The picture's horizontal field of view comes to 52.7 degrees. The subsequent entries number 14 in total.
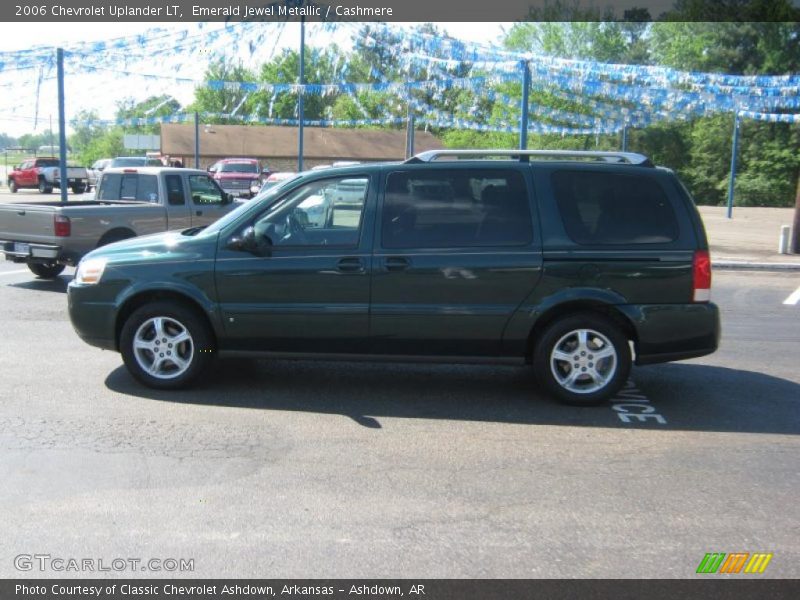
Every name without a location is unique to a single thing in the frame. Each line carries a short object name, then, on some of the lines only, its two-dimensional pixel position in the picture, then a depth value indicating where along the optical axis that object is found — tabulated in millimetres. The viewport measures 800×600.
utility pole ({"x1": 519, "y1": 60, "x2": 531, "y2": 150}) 16844
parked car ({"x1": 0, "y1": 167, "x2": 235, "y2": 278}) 11422
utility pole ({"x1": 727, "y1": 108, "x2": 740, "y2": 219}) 33062
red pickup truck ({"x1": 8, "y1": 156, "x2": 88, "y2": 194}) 41625
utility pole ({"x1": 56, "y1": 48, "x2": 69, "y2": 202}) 19172
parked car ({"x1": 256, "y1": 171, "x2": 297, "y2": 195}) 21700
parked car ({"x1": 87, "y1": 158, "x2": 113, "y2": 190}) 48112
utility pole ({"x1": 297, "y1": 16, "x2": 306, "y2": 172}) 22016
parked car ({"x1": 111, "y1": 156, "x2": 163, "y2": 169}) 39844
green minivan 6246
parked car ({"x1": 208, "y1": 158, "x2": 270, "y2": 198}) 33594
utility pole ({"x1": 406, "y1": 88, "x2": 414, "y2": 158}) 22844
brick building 51469
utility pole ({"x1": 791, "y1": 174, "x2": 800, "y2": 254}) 18344
